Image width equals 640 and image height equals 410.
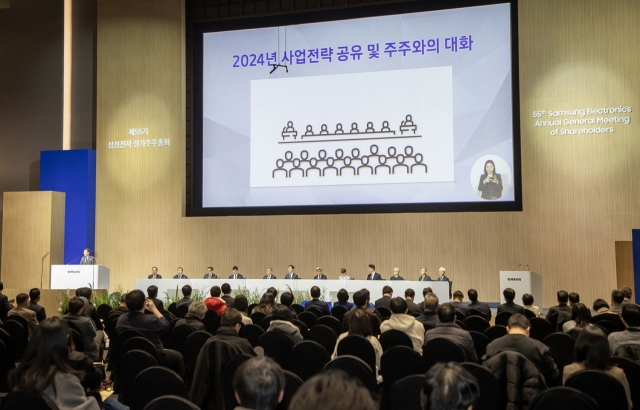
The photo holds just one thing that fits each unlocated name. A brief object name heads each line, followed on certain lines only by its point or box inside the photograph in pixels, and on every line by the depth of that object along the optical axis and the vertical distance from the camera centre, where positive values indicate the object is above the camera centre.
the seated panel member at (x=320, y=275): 13.78 -0.77
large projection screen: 14.14 +2.93
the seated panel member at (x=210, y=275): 14.31 -0.77
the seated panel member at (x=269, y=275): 14.20 -0.78
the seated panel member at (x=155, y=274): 14.87 -0.77
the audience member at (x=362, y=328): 4.79 -0.67
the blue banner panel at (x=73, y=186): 16.83 +1.45
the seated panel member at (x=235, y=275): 14.45 -0.78
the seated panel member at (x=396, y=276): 13.44 -0.79
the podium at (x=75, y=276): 13.73 -0.74
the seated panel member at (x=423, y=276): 13.06 -0.77
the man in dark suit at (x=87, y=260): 14.80 -0.43
